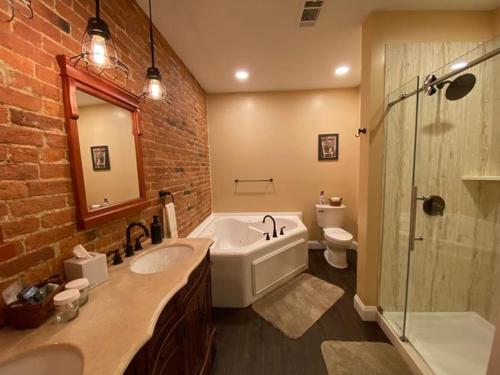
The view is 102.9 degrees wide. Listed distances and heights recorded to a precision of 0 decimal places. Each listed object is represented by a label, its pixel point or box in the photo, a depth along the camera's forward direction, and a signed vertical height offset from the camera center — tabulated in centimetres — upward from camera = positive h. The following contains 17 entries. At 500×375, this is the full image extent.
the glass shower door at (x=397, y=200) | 166 -31
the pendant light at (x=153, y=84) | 137 +61
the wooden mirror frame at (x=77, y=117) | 96 +28
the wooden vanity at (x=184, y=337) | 74 -78
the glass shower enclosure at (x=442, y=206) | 153 -35
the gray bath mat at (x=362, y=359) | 138 -141
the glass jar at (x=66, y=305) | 71 -47
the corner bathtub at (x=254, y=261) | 198 -101
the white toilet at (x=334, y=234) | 264 -93
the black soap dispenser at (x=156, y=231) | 152 -45
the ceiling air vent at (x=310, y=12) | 153 +125
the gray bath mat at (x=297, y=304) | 180 -140
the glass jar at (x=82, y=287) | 80 -45
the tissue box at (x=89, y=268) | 91 -44
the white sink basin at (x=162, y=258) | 131 -60
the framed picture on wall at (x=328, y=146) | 322 +33
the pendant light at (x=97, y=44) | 89 +61
